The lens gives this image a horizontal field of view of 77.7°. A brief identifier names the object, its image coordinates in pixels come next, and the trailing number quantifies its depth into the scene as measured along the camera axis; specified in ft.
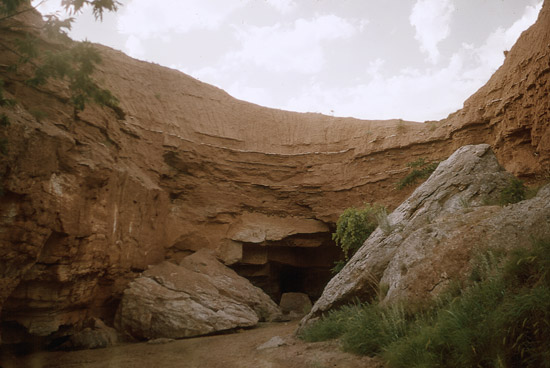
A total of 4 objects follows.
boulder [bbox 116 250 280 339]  31.53
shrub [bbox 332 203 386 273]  40.86
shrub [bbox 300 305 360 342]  20.47
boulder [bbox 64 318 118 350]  28.55
